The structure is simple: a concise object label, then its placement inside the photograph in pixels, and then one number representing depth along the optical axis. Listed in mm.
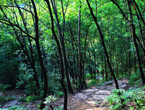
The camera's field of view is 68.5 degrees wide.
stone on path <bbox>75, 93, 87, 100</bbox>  5584
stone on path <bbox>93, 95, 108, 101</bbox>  4979
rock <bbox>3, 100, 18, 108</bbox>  6409
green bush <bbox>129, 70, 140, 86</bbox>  7436
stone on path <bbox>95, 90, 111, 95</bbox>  5702
